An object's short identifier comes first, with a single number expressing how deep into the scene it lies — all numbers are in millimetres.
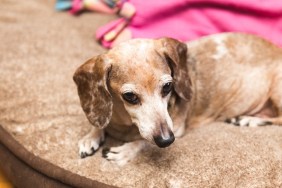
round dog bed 644
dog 634
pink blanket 887
